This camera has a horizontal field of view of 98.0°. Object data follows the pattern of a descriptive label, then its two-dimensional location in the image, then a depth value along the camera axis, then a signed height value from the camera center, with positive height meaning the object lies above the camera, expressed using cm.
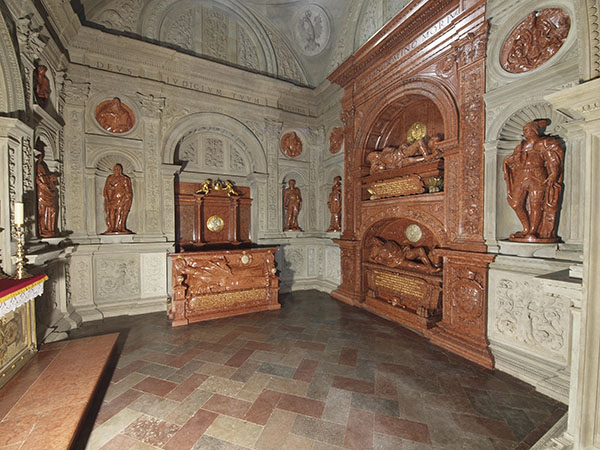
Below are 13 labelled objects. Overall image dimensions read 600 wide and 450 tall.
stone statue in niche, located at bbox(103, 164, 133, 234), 482 +40
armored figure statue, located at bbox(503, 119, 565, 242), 275 +42
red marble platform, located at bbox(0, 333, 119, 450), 192 -156
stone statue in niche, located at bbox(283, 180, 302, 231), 648 +40
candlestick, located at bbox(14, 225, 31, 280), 285 -37
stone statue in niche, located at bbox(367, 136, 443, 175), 410 +115
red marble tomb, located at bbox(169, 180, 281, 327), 452 -73
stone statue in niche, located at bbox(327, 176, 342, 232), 613 +42
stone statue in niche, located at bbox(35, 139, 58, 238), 376 +38
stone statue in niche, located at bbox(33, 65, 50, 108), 365 +198
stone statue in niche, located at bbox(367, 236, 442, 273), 427 -62
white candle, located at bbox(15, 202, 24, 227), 273 +8
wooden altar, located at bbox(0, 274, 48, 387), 246 -109
